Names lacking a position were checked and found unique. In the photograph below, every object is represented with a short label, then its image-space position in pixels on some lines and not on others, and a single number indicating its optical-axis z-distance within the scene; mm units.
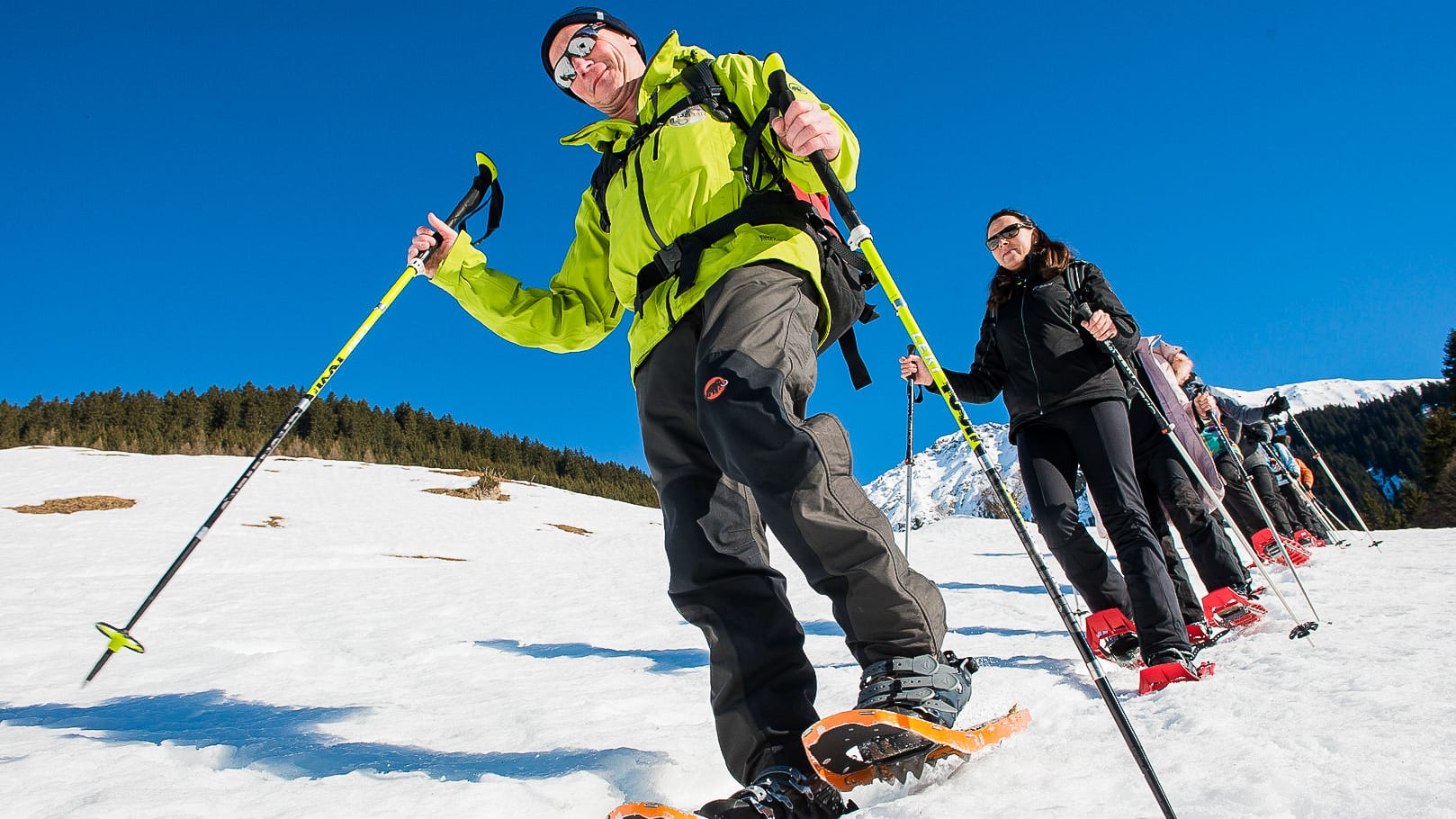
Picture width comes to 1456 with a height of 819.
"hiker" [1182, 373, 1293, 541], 7391
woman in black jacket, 3252
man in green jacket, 1757
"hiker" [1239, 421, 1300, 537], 8711
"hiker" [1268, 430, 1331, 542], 9773
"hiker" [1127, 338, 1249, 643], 3867
